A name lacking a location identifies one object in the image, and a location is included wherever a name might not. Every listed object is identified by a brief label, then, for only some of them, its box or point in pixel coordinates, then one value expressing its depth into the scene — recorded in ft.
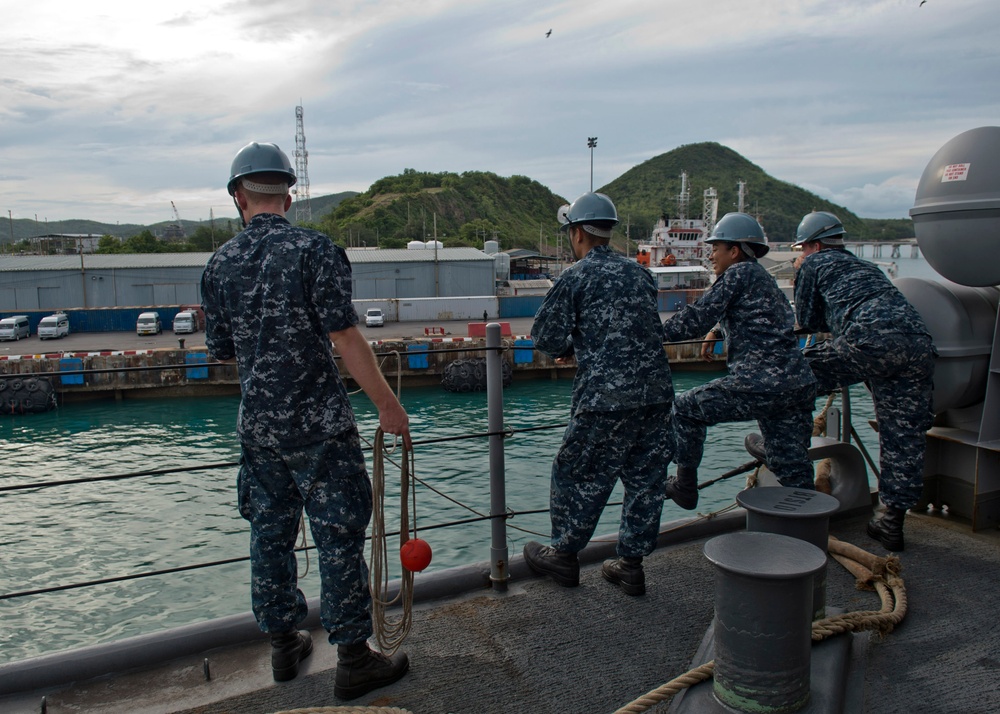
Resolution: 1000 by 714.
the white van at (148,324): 112.57
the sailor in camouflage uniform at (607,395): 10.19
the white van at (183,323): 108.78
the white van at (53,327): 107.96
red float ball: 8.72
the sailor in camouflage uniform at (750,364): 11.88
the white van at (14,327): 107.45
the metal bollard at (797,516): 8.81
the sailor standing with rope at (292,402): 7.89
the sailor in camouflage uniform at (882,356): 12.25
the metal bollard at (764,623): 6.82
